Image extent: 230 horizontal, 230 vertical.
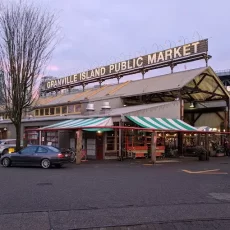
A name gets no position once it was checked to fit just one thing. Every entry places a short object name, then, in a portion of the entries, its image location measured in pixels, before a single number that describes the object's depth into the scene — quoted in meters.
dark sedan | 14.39
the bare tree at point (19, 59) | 18.79
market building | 19.68
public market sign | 22.84
